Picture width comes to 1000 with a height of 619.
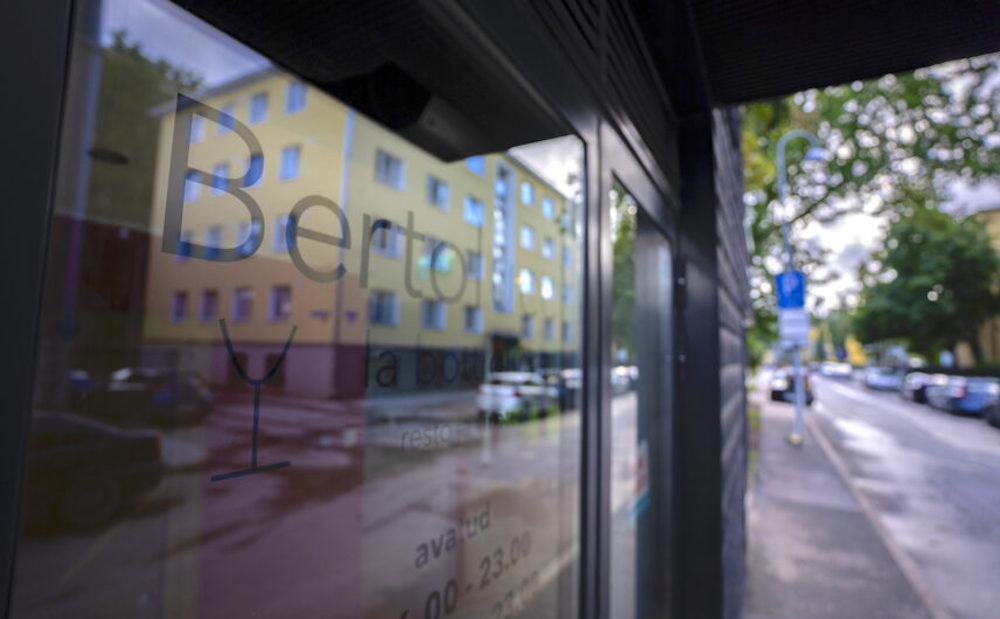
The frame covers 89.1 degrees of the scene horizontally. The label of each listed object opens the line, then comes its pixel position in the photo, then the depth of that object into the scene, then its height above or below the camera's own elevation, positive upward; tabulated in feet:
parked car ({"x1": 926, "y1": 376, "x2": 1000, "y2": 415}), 49.34 -2.89
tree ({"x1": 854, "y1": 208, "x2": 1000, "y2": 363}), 82.84 +13.73
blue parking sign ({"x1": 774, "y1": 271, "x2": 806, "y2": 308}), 29.35 +4.21
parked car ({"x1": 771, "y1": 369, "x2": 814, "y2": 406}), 67.92 -3.53
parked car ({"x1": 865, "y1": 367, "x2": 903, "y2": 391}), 89.61 -2.66
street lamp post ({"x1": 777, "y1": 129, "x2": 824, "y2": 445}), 33.27 +10.39
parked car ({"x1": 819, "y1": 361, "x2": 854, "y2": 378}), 152.40 -2.17
